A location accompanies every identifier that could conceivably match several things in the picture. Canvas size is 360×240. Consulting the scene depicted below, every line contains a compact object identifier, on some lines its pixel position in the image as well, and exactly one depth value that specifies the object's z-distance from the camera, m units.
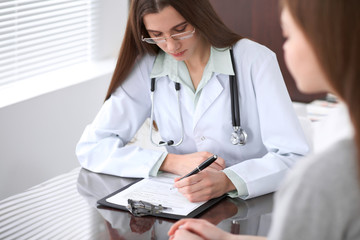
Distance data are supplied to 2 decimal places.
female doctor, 1.92
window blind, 3.26
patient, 0.88
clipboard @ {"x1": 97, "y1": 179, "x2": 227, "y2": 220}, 1.61
